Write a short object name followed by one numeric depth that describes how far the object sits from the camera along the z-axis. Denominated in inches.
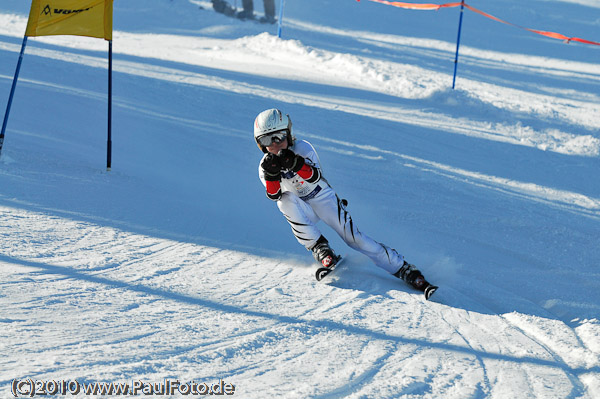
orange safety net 1018.1
